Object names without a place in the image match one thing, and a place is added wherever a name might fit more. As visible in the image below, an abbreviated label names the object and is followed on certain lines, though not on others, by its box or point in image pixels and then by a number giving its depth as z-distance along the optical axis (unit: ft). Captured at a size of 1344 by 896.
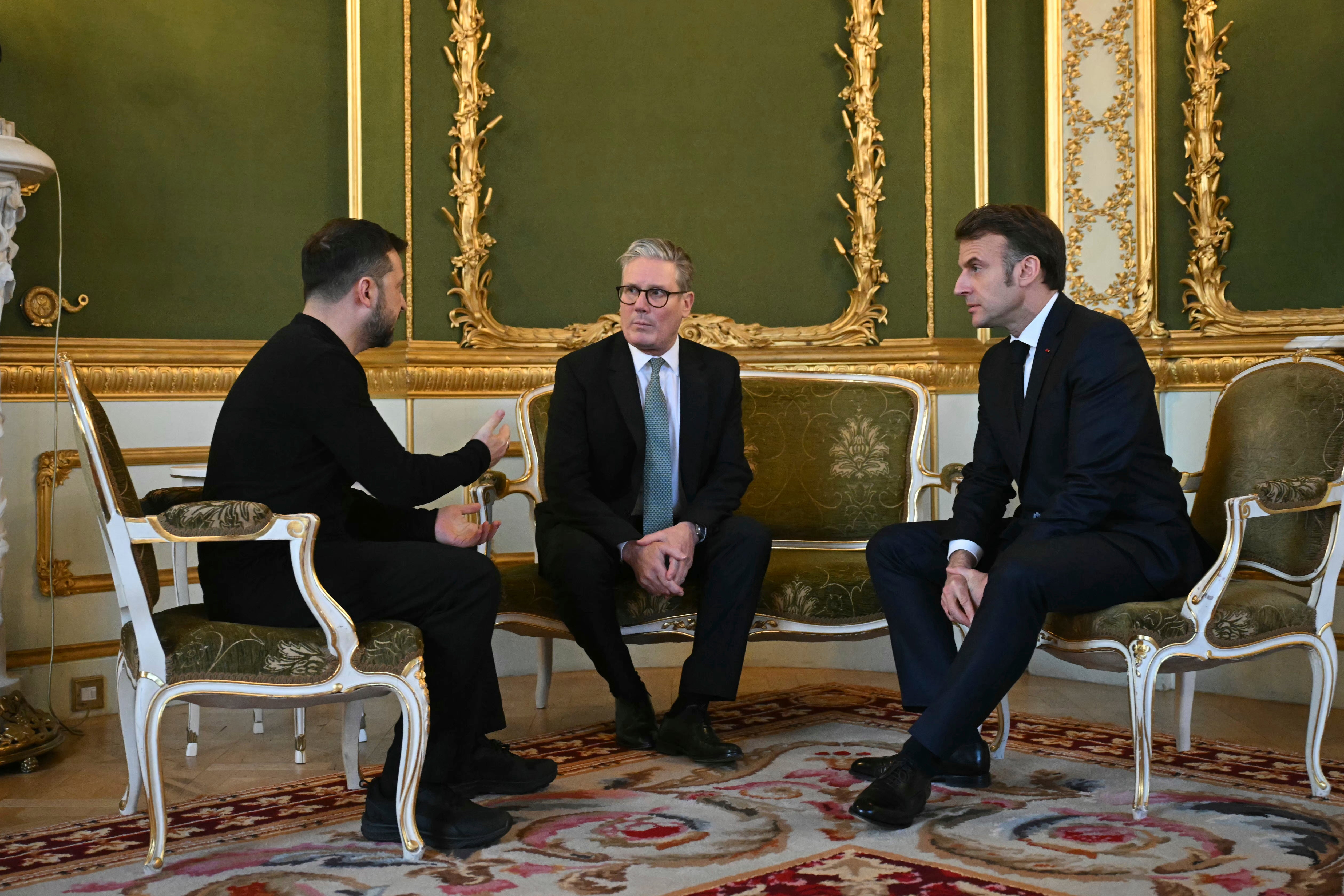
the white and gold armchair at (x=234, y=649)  7.27
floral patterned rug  7.12
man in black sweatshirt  7.67
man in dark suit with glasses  9.87
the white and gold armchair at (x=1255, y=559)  8.33
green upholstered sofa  12.21
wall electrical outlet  12.02
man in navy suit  8.19
